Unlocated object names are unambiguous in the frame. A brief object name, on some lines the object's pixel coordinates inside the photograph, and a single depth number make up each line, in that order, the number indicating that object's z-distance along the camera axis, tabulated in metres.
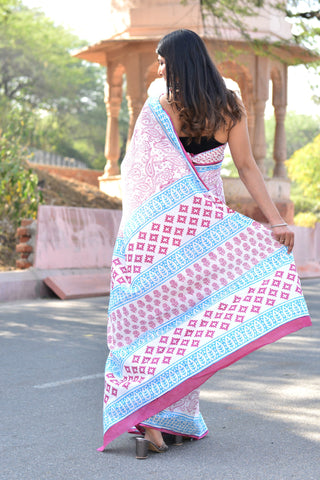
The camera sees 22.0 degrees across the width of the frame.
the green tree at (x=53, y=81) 43.12
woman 3.69
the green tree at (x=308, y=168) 47.31
